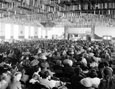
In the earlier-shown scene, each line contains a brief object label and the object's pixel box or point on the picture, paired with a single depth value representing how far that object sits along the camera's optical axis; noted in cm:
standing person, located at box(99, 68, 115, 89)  548
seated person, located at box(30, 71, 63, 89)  585
